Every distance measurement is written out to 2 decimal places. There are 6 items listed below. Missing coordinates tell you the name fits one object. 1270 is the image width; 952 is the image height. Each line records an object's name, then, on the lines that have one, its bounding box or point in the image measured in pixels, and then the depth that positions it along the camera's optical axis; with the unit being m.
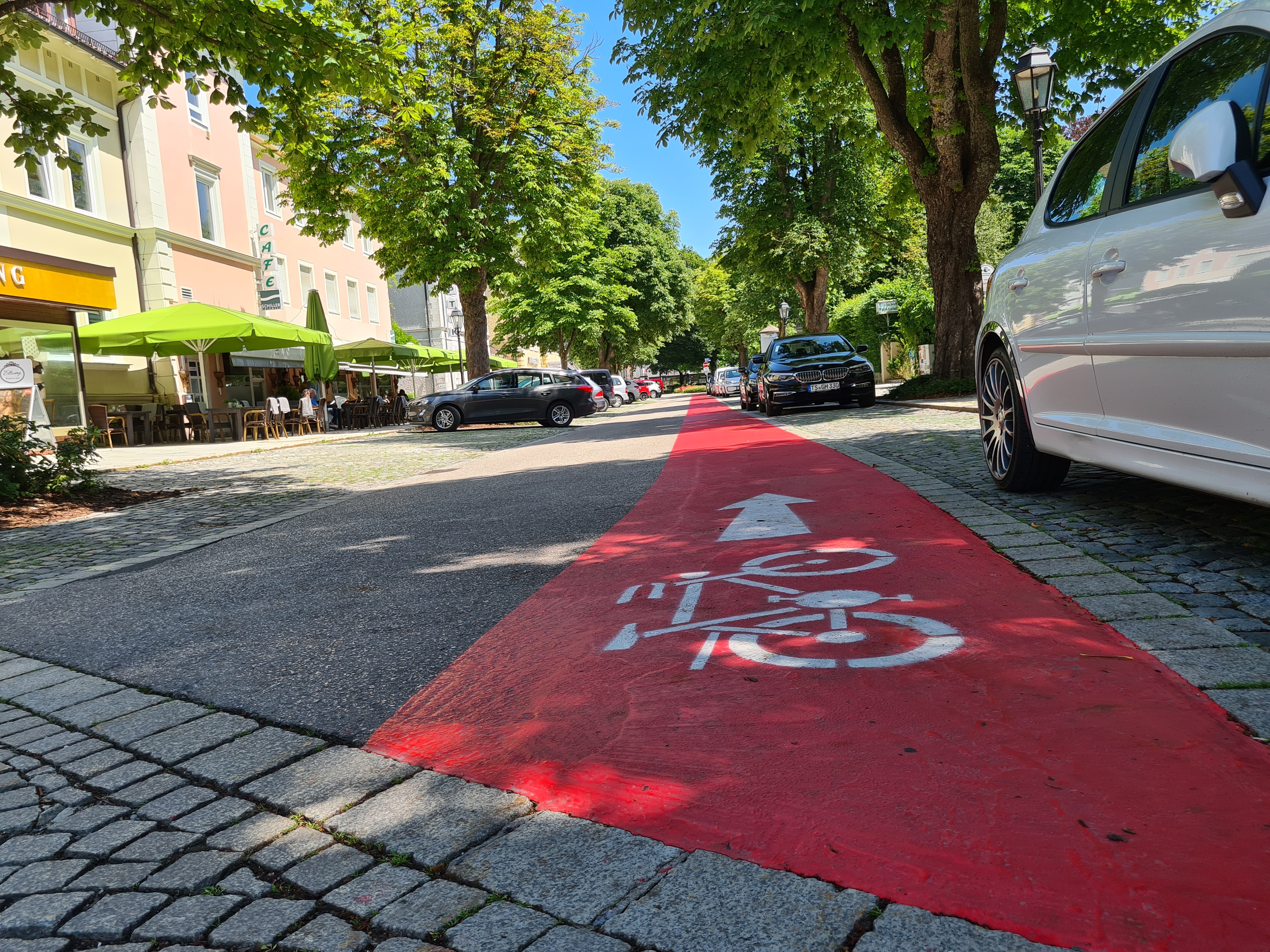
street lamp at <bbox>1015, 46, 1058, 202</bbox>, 13.65
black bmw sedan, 18.81
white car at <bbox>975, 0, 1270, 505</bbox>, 3.14
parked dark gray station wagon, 24.47
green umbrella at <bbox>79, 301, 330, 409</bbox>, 18.97
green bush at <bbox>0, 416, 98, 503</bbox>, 9.66
